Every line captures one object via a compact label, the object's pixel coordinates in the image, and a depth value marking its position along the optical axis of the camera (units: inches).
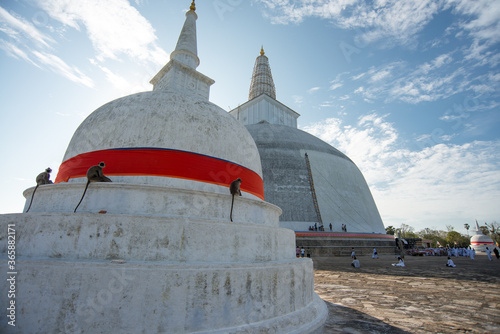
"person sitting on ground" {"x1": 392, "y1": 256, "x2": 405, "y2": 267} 464.4
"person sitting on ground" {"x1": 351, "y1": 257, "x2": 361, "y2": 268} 439.5
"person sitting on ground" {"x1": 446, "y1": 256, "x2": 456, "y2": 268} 477.7
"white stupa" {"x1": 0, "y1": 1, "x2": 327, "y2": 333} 108.3
